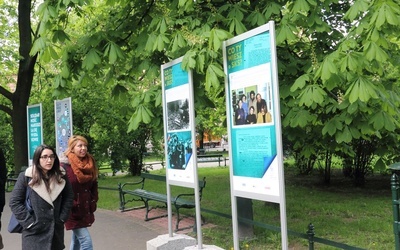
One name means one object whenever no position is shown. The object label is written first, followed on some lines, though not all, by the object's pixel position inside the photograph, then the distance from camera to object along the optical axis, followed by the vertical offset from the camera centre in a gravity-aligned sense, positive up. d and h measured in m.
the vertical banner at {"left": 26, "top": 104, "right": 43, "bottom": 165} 10.34 +0.59
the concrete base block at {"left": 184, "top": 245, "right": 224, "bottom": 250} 5.00 -1.20
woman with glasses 4.25 -0.51
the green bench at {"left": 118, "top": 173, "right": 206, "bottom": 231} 7.94 -1.06
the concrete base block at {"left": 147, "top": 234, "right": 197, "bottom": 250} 5.65 -1.28
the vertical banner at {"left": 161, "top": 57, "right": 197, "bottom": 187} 5.04 +0.24
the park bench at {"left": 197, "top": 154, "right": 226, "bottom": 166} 28.94 -1.04
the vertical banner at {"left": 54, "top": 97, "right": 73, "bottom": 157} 8.80 +0.56
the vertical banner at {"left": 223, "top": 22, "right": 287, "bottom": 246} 3.59 +0.22
